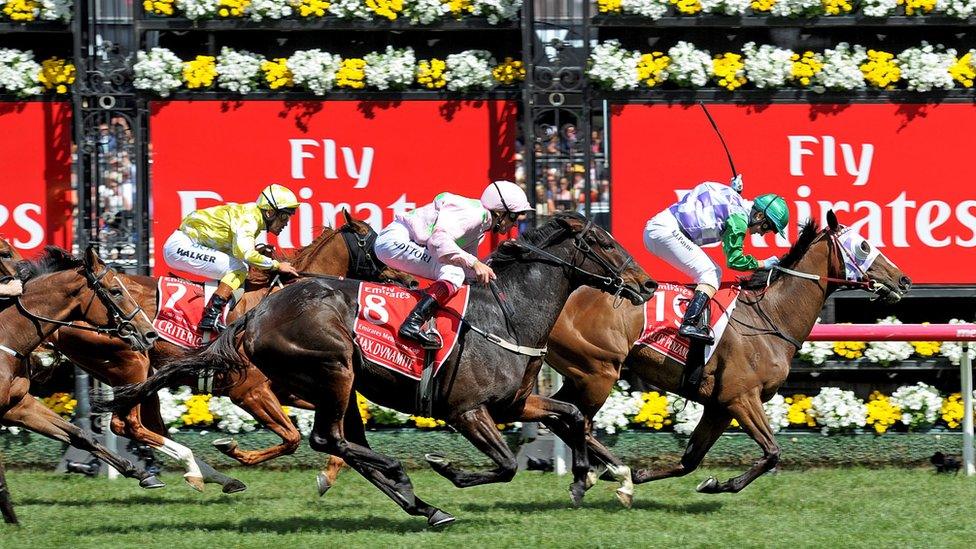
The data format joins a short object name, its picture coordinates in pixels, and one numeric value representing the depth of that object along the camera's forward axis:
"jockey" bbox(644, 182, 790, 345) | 16.19
